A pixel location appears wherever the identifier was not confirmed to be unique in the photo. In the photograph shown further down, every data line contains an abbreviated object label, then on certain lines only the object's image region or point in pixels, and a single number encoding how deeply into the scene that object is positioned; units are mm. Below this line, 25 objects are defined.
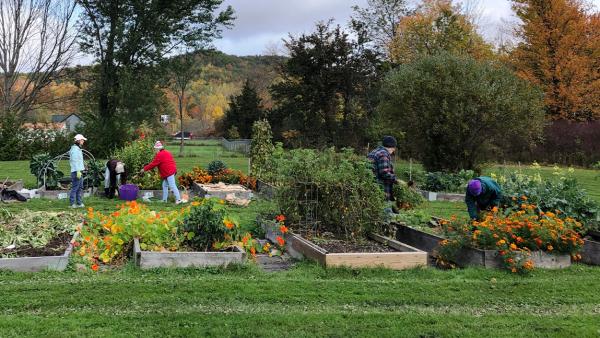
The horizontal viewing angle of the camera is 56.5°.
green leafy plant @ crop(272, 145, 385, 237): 7691
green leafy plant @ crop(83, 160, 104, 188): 13648
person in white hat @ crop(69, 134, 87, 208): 11289
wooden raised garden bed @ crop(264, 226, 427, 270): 6352
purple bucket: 12656
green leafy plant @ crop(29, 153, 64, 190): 13530
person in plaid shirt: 8973
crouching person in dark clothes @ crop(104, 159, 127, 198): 12953
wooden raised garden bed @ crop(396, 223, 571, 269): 6660
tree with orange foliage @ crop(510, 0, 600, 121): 32906
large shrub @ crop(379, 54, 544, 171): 17594
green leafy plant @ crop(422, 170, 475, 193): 14555
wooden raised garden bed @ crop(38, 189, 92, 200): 13000
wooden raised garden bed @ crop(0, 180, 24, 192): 13242
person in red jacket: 12258
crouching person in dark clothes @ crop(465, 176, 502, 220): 7816
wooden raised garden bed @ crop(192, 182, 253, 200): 12797
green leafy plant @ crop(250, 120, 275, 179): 15883
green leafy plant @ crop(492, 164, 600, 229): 7977
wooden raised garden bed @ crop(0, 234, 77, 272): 5910
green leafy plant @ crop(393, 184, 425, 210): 9633
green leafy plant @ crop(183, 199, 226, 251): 6637
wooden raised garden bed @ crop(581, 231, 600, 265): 7220
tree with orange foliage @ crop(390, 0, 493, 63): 37938
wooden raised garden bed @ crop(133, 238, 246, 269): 6133
